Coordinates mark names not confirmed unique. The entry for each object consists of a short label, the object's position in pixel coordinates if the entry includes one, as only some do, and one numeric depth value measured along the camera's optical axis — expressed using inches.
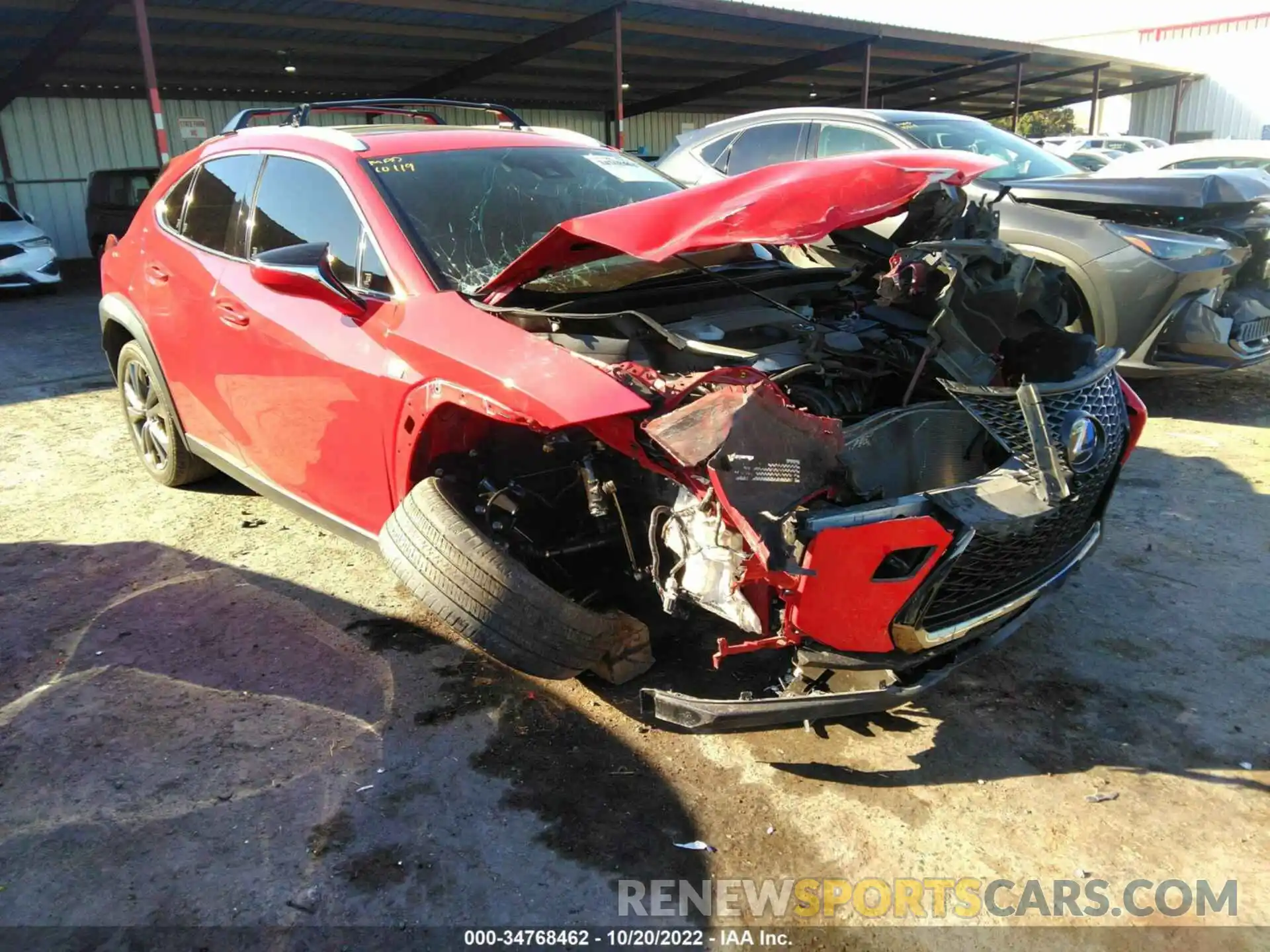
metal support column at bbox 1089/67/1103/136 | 1009.4
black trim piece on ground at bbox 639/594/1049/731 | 97.4
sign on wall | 576.4
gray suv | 213.2
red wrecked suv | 94.5
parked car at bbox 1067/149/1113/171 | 502.9
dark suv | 549.0
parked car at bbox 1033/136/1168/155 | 769.6
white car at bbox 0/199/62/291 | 482.0
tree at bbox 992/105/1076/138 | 1409.9
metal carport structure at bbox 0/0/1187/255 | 535.5
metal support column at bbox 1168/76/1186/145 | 1275.8
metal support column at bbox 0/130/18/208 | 692.7
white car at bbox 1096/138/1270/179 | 320.8
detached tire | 106.3
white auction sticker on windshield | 162.1
